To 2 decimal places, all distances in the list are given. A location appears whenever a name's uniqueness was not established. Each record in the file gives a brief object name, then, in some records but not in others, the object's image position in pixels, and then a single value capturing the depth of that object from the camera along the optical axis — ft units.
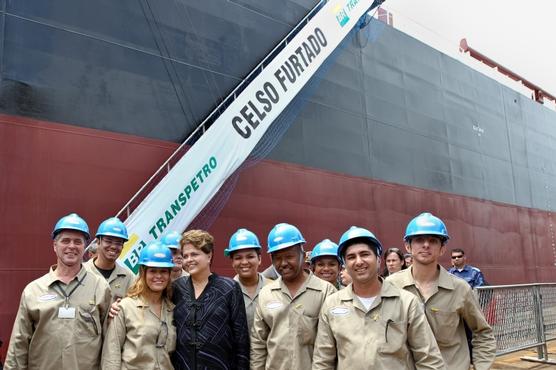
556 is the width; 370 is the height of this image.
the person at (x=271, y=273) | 13.61
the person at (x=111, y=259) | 11.66
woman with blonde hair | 8.57
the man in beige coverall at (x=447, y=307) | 8.30
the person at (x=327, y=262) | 11.95
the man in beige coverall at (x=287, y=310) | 8.55
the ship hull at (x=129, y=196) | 15.97
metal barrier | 18.63
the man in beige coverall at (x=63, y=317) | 9.11
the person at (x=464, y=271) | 19.35
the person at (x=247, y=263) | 9.86
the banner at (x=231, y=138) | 18.48
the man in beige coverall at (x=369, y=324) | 7.13
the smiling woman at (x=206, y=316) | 8.64
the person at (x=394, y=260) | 16.03
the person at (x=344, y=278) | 13.75
